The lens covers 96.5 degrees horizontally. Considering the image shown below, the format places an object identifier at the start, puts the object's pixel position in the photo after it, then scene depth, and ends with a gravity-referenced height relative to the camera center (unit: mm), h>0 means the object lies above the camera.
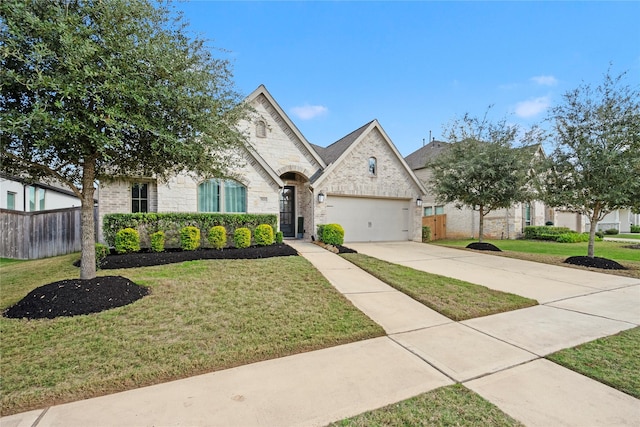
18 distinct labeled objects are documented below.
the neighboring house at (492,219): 18709 -617
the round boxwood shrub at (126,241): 8430 -991
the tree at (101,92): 3664 +1665
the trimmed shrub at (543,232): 17375 -1369
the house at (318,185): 11188 +1042
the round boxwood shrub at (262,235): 10034 -942
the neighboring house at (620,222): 25438 -1082
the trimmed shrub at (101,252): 7441 -1197
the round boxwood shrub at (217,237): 9367 -950
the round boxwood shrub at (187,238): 9094 -977
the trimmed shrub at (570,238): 16188 -1608
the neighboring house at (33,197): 11933 +507
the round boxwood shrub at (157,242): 8827 -1060
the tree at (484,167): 12258 +1873
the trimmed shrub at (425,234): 17584 -1530
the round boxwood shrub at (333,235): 11578 -1066
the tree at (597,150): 8375 +1847
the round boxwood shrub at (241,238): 9703 -1014
